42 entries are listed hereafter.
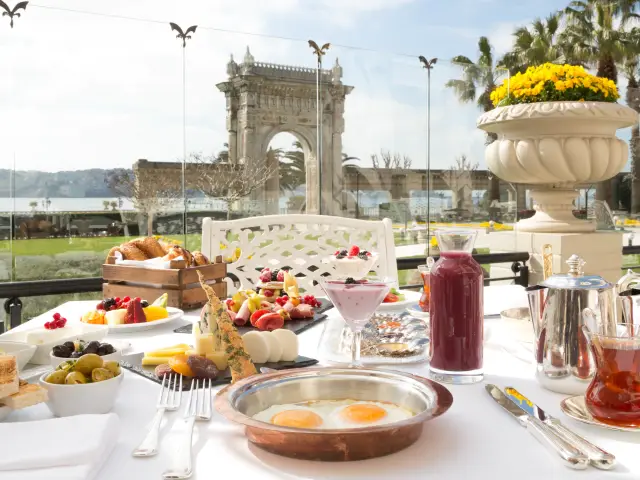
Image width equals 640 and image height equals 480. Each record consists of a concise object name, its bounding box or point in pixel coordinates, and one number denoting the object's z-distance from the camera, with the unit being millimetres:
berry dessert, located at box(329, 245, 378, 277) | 1871
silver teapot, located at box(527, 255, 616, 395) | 909
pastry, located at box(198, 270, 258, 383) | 933
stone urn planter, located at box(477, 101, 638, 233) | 4434
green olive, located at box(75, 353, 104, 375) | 851
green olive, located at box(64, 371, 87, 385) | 825
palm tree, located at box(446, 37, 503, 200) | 7355
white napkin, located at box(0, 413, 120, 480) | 628
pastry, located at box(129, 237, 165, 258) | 1850
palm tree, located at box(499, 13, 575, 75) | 15617
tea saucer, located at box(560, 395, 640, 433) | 742
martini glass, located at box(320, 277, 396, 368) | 989
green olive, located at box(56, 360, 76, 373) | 845
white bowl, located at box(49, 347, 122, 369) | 953
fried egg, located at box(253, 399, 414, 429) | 712
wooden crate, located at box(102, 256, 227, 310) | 1677
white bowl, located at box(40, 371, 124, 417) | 809
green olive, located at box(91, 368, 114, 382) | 840
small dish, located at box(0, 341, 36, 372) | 1044
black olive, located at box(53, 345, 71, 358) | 973
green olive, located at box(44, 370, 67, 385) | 830
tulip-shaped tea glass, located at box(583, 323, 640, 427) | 758
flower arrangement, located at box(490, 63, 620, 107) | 4523
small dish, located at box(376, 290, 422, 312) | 1603
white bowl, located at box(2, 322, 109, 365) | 1130
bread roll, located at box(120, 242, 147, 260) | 1794
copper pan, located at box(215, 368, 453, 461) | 654
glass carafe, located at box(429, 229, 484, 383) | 973
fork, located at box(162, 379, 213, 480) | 636
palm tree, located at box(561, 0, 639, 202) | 14570
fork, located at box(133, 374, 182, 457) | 704
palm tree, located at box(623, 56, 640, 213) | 7215
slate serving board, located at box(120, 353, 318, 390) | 985
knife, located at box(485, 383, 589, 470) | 643
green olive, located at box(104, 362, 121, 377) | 864
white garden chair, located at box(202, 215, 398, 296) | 2387
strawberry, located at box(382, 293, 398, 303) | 1651
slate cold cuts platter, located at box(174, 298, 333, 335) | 1399
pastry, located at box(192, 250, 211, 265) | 1779
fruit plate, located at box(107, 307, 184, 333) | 1388
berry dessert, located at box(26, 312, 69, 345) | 1201
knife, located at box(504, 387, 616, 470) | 644
